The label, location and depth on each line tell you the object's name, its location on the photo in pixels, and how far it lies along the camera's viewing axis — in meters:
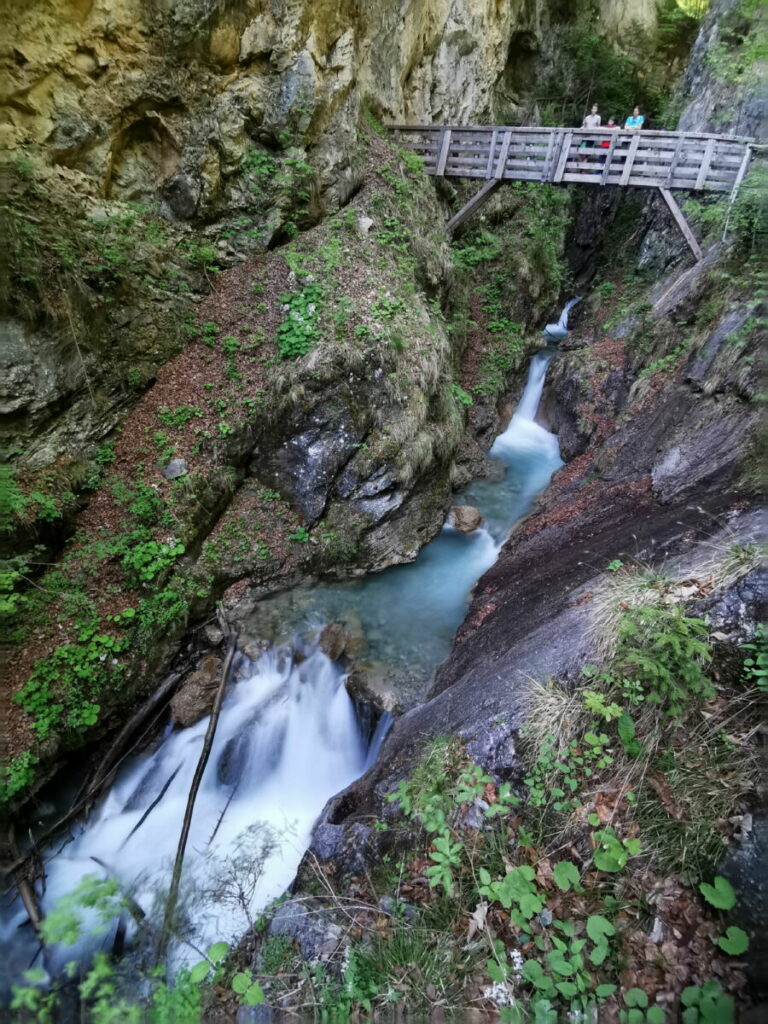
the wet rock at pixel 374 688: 5.90
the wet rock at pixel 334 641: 6.63
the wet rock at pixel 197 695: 5.91
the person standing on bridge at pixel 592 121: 11.31
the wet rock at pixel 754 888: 2.21
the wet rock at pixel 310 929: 3.21
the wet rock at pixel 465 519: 8.97
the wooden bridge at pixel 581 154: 9.95
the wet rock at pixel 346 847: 3.69
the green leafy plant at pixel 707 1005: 2.11
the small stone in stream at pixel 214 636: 6.59
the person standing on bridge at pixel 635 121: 11.46
